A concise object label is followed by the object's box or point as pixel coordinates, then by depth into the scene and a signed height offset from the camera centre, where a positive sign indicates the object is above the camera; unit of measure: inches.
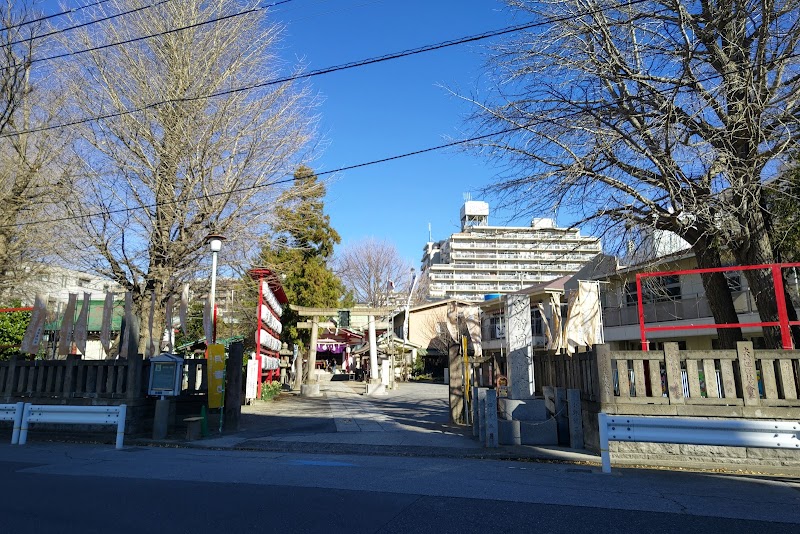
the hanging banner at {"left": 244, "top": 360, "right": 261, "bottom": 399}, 737.6 -10.8
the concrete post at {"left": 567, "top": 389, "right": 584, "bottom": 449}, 394.0 -34.9
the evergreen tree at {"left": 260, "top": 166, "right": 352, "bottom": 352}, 1146.0 +216.7
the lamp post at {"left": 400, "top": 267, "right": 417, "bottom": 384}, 1609.3 +328.6
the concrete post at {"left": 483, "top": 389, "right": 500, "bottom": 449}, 394.0 -37.5
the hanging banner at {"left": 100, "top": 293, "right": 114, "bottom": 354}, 491.5 +47.1
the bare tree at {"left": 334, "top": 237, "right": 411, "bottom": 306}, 2065.7 +358.8
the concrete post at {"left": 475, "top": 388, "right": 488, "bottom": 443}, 414.7 -33.9
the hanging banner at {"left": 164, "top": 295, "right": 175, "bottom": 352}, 554.6 +49.0
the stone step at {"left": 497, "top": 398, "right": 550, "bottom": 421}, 426.3 -30.4
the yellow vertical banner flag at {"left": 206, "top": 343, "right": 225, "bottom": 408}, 494.3 +0.2
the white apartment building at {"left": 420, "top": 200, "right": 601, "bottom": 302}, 3730.3 +735.1
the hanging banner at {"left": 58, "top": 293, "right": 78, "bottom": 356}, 508.7 +39.6
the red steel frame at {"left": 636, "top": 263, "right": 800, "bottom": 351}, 352.2 +40.9
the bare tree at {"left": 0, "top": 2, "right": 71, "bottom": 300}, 733.3 +289.7
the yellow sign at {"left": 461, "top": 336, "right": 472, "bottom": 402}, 528.4 +12.6
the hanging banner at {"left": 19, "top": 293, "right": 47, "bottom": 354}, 509.4 +41.3
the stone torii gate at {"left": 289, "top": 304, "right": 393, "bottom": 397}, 958.4 +76.1
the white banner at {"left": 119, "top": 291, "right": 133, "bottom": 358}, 485.1 +40.1
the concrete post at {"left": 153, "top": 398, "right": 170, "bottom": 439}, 448.5 -38.6
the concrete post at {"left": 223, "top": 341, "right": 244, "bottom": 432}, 514.3 -13.5
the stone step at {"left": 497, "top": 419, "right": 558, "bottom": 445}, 408.8 -45.8
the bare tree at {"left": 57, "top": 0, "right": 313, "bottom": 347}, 616.7 +268.7
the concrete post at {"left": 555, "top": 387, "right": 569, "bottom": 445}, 414.8 -35.7
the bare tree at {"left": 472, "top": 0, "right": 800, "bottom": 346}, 395.5 +192.2
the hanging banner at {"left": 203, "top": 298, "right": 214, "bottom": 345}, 547.5 +53.9
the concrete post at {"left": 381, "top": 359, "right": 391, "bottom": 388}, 1128.8 +2.8
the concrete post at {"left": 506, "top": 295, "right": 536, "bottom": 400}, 439.8 +20.3
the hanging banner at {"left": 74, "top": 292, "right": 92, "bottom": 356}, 500.3 +43.8
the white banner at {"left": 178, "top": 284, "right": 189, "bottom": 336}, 555.1 +68.4
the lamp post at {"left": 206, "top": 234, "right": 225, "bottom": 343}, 537.0 +114.5
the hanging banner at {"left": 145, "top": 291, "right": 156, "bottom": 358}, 569.3 +36.7
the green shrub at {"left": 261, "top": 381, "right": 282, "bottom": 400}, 824.3 -27.5
